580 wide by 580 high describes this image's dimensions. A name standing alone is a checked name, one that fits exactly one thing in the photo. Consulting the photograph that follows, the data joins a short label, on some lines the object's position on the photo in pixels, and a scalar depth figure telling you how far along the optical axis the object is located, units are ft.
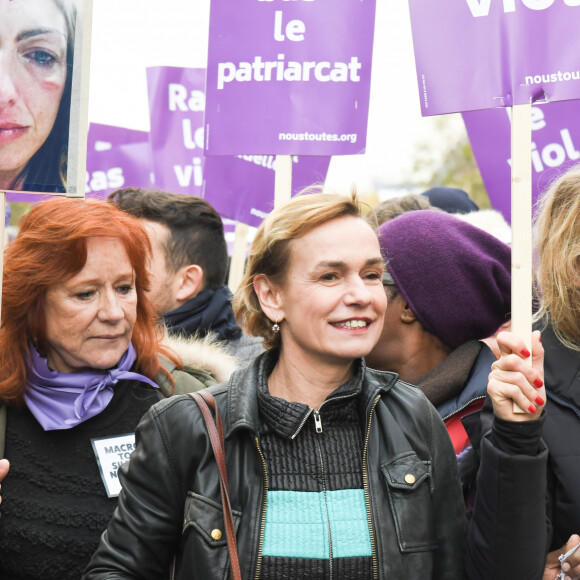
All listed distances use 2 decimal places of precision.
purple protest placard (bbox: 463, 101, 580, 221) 15.43
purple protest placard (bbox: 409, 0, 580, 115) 8.72
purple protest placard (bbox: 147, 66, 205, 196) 22.02
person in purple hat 10.93
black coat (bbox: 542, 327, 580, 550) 8.11
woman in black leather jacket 7.68
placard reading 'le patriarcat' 13.06
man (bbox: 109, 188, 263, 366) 15.28
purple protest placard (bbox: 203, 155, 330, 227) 18.42
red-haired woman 9.84
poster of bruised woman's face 9.01
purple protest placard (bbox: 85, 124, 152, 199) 24.32
